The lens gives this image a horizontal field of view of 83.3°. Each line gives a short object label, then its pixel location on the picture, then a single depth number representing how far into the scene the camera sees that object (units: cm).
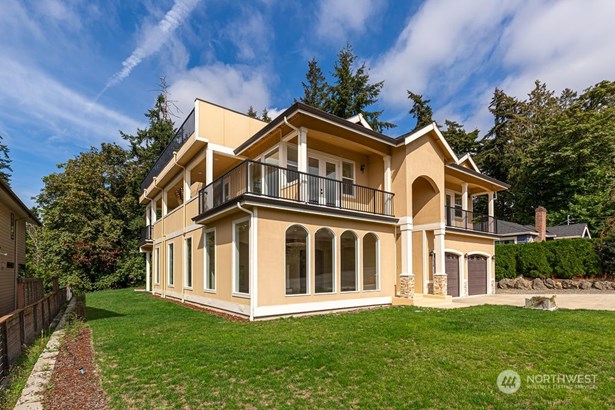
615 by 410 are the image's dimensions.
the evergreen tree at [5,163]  2962
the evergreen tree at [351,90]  3278
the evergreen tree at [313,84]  3509
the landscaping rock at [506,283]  2084
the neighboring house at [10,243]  1308
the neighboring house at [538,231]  2619
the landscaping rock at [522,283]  2022
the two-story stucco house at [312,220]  1033
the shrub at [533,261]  2044
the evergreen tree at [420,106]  3697
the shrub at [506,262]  2155
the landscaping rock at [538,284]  1974
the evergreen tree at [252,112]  4409
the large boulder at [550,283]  1947
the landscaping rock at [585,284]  1858
